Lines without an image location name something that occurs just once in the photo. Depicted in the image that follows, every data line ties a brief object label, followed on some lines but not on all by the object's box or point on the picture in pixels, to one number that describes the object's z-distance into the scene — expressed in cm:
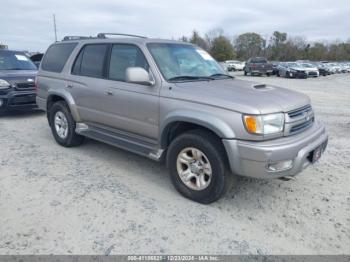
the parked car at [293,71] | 2678
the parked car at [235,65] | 4196
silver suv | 312
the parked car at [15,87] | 773
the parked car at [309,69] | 2733
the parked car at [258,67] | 3014
